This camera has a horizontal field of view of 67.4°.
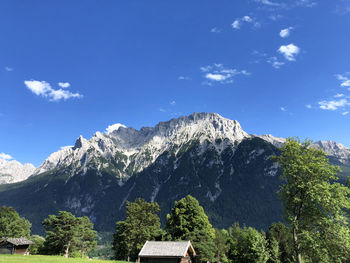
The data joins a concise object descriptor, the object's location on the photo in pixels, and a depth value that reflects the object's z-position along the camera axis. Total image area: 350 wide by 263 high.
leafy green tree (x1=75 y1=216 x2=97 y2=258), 99.56
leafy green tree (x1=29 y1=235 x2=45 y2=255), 103.56
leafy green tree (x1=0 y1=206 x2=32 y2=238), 108.16
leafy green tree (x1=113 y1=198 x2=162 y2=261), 78.94
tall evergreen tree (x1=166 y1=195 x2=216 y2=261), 67.88
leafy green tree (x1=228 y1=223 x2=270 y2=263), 72.72
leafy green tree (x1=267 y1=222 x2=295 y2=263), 79.76
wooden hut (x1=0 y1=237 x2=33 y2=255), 86.30
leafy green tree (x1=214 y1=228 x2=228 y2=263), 81.38
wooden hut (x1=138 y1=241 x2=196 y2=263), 53.09
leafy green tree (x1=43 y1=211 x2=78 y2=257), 92.44
